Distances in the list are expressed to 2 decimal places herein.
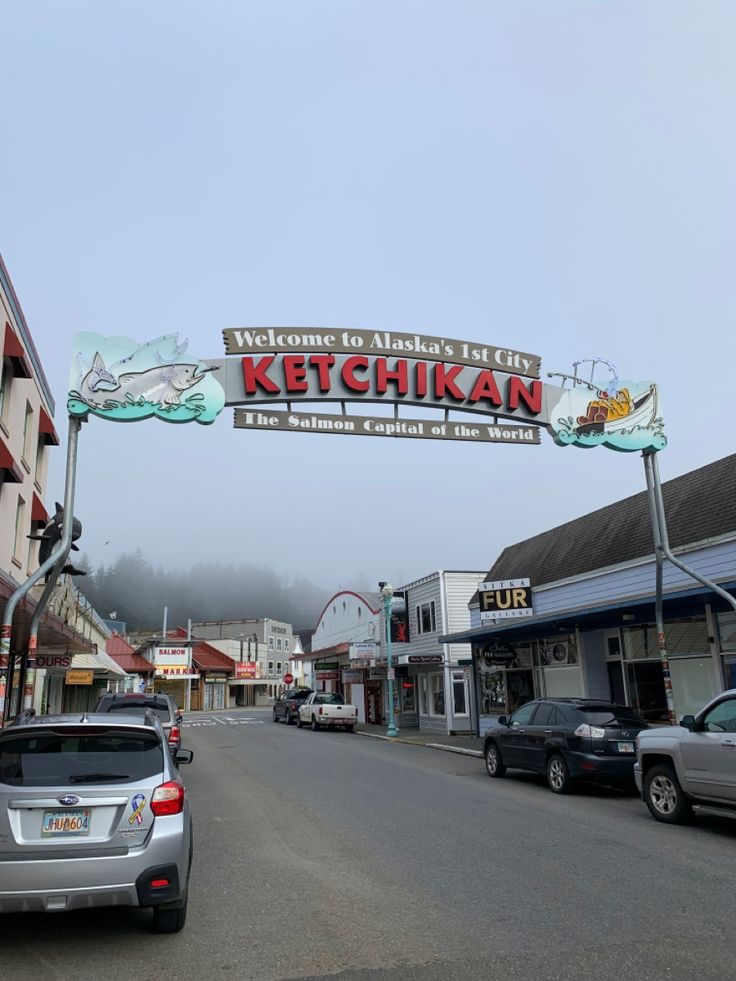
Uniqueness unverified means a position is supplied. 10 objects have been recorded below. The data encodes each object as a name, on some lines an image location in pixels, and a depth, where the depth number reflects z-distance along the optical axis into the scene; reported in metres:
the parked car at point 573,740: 13.11
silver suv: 5.18
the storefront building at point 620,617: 16.23
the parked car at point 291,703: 39.92
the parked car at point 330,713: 34.41
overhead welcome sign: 12.62
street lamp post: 29.38
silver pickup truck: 9.44
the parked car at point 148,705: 16.82
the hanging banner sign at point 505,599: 22.05
